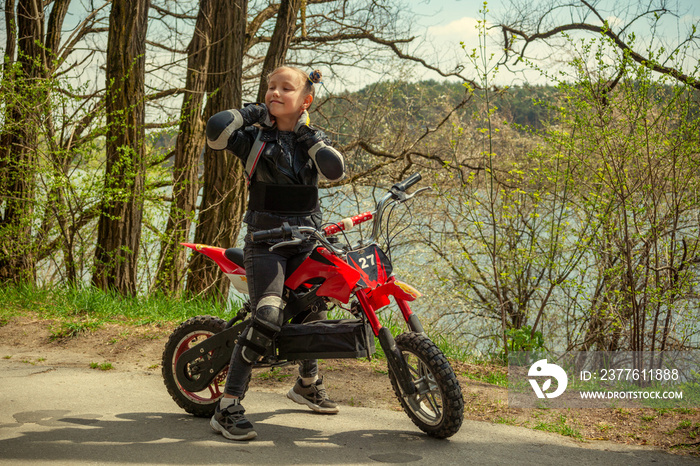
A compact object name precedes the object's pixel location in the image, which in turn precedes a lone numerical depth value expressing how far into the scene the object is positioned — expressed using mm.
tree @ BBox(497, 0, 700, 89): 6445
